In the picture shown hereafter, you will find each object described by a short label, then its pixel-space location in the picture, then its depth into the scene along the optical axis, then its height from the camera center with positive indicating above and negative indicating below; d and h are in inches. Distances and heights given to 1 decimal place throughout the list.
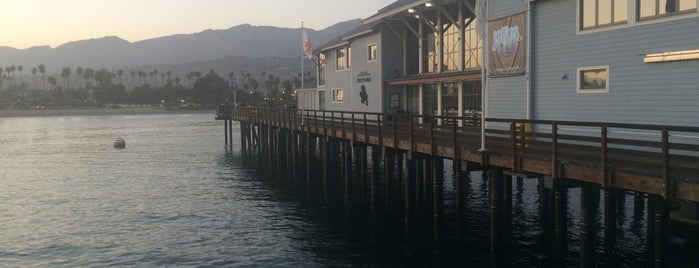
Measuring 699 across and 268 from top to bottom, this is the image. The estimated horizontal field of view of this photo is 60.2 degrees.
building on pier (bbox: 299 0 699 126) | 620.1 +48.1
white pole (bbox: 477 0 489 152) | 608.7 -10.8
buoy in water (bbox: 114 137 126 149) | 2425.0 -175.7
